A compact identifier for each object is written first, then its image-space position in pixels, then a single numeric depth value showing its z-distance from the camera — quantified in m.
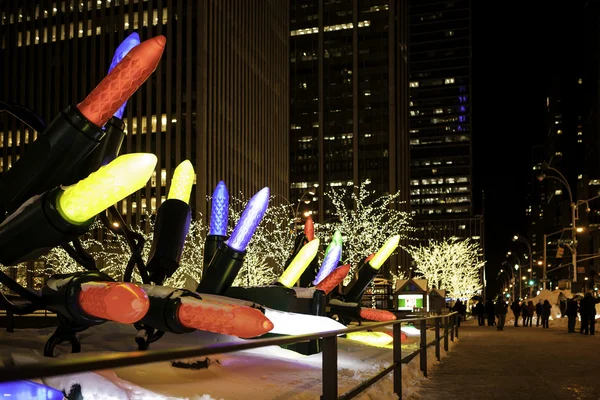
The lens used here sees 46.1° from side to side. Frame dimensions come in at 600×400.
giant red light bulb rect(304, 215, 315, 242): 21.22
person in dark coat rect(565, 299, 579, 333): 30.17
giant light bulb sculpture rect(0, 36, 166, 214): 7.61
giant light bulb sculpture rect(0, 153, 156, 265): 7.29
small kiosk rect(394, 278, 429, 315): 28.81
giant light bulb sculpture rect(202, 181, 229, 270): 14.23
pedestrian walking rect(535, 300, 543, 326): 37.85
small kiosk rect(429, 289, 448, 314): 31.91
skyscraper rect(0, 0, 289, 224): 78.81
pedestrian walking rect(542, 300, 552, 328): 35.72
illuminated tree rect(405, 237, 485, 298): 73.25
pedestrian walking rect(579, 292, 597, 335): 27.93
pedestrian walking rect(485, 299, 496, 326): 39.94
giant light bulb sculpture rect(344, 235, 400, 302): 19.28
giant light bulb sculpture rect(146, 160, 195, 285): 10.52
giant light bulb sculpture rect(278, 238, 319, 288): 15.14
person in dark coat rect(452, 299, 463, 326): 38.85
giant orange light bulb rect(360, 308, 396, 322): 18.78
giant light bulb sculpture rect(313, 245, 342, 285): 19.28
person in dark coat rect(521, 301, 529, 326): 38.97
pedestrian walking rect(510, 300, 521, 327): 41.29
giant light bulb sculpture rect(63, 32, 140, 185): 9.15
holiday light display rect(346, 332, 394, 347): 10.52
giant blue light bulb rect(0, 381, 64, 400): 6.12
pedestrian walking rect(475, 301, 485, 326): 41.53
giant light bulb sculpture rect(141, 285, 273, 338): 7.97
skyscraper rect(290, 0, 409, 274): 123.75
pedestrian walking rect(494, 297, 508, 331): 33.97
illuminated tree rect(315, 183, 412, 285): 48.72
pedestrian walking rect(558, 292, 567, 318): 41.50
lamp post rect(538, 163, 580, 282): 38.10
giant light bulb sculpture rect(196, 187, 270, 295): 11.87
